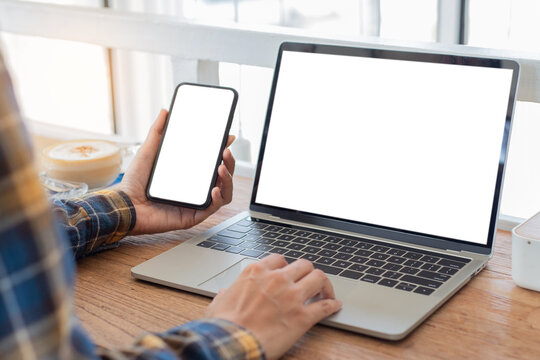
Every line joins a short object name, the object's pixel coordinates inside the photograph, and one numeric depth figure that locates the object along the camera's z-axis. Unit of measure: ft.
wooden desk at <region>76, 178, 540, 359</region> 2.32
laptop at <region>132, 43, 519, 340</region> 2.81
